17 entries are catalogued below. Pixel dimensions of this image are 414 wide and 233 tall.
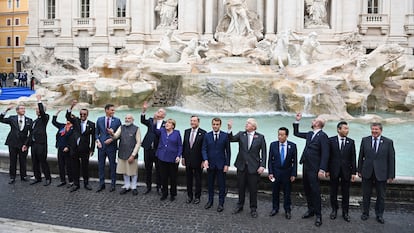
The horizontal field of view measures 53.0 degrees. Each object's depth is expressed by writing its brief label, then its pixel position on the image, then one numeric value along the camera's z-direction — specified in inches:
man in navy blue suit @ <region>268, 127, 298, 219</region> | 203.5
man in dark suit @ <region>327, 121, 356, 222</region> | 198.1
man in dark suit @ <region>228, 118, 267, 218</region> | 206.2
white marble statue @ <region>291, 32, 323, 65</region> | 730.8
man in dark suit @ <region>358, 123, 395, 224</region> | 194.5
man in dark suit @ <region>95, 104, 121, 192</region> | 241.9
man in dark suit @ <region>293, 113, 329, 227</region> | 197.0
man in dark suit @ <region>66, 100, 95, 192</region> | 243.3
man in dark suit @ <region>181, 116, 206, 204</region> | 220.4
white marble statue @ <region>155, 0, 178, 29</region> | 964.6
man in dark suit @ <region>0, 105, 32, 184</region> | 259.4
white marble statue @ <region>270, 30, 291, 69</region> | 740.0
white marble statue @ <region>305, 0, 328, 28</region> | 923.4
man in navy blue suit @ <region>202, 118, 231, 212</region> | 214.2
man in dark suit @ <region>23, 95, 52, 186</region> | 252.5
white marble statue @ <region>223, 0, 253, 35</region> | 871.1
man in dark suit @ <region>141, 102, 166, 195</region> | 233.5
